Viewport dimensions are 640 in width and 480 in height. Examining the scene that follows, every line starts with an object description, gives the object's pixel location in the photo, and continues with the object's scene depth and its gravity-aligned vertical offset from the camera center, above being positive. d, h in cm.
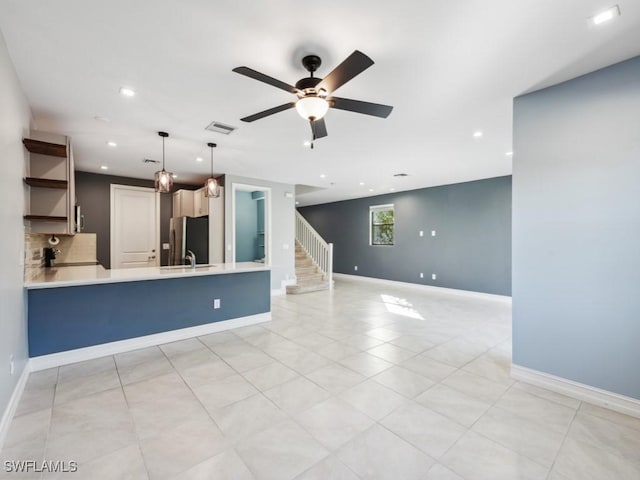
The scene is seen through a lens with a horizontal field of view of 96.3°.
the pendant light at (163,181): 346 +73
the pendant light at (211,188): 420 +78
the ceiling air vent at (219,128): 348 +142
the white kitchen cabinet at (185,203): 626 +84
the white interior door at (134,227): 600 +32
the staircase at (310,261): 740 -61
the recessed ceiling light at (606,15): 171 +137
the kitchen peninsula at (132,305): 294 -79
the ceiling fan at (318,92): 188 +109
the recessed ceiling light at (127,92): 267 +142
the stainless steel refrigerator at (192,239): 568 +4
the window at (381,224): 863 +48
